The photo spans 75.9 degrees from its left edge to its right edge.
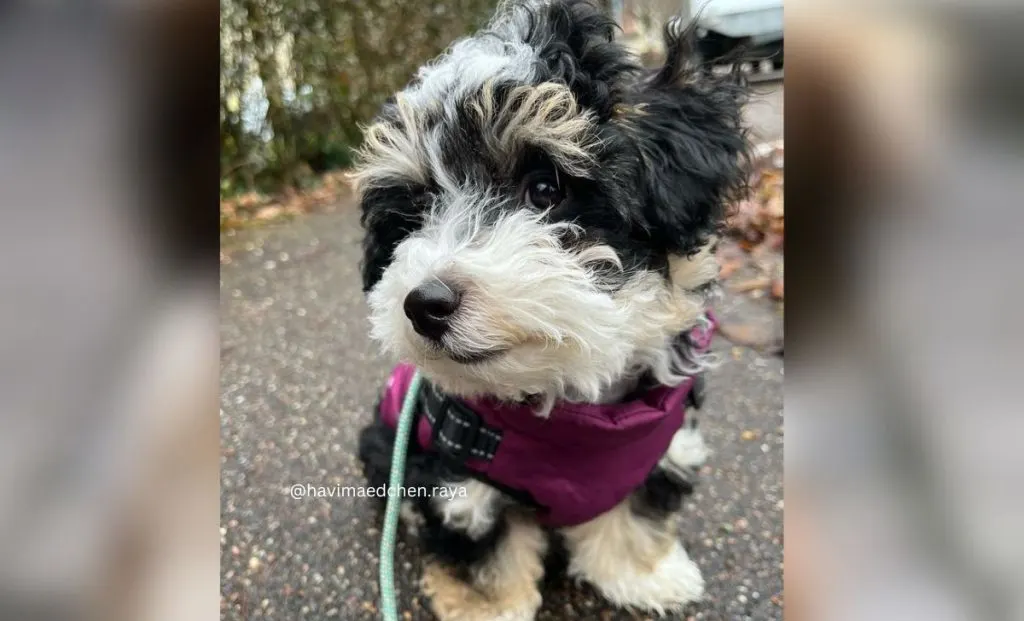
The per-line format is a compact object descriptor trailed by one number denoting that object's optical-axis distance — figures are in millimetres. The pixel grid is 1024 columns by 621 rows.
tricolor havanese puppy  226
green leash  288
